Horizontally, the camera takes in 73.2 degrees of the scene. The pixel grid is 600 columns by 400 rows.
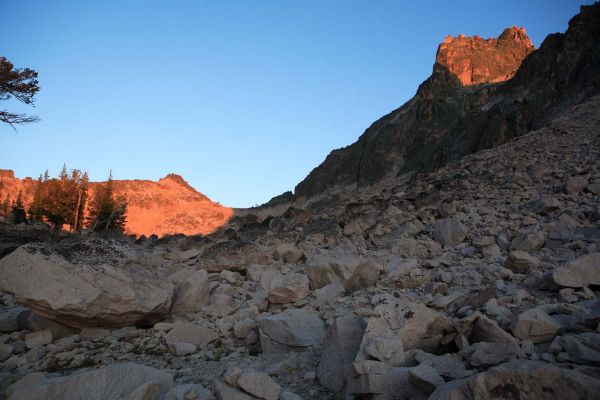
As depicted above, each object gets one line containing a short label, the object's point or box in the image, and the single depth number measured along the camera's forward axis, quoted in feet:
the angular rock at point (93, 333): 21.90
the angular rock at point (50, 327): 22.09
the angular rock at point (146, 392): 14.19
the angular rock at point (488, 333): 13.01
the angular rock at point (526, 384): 8.50
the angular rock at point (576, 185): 32.60
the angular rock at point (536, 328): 13.32
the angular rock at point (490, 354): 11.76
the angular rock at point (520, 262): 22.43
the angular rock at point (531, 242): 25.75
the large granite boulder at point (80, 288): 20.11
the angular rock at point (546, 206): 30.55
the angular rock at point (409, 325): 14.67
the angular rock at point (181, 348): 20.66
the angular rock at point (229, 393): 13.76
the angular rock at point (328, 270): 26.86
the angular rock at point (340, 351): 14.74
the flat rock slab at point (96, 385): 14.57
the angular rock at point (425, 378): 11.02
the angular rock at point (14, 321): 22.97
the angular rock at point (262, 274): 31.53
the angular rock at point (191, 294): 25.84
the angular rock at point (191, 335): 21.66
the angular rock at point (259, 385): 13.76
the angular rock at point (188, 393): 14.11
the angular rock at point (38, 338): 21.33
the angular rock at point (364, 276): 26.07
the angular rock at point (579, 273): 17.58
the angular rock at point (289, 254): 35.81
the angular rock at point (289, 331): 19.27
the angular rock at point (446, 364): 11.41
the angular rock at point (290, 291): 25.44
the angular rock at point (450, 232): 30.27
